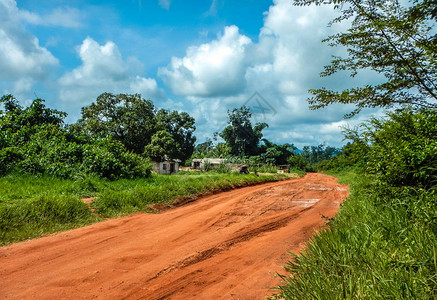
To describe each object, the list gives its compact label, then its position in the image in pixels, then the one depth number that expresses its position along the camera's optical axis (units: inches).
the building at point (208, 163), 1330.2
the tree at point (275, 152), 1952.5
